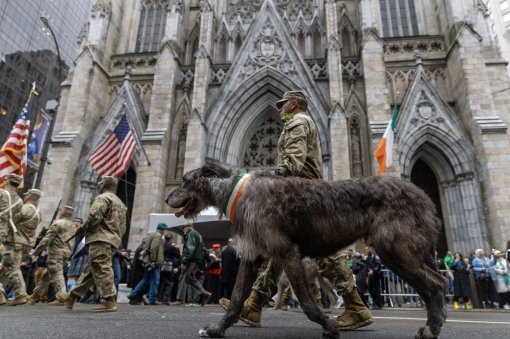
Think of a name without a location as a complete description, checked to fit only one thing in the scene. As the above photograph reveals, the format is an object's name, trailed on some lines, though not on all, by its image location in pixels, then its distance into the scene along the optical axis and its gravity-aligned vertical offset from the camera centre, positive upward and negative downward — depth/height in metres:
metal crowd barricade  11.11 -0.20
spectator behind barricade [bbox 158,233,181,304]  9.59 +0.34
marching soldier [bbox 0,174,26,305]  6.65 +1.29
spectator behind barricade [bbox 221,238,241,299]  9.16 +0.41
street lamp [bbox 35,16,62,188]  11.88 +4.52
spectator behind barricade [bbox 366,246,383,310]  10.29 +0.10
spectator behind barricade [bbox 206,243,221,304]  10.77 +0.18
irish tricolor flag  13.20 +4.71
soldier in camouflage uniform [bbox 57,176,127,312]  5.59 +0.58
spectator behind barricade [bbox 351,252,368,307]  9.76 +0.25
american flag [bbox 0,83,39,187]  10.90 +3.76
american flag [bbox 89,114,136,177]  13.23 +4.44
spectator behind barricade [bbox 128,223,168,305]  8.50 +0.41
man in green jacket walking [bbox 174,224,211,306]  8.66 +0.43
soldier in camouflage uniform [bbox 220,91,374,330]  3.49 +0.23
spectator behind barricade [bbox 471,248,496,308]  10.66 +0.20
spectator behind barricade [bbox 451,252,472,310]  10.80 +0.05
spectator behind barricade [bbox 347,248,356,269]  10.06 +0.77
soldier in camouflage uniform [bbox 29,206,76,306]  7.42 +0.63
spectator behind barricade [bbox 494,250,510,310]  10.15 +0.11
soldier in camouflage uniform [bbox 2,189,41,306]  6.90 +0.69
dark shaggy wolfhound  2.70 +0.41
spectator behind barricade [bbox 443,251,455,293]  11.30 +0.60
